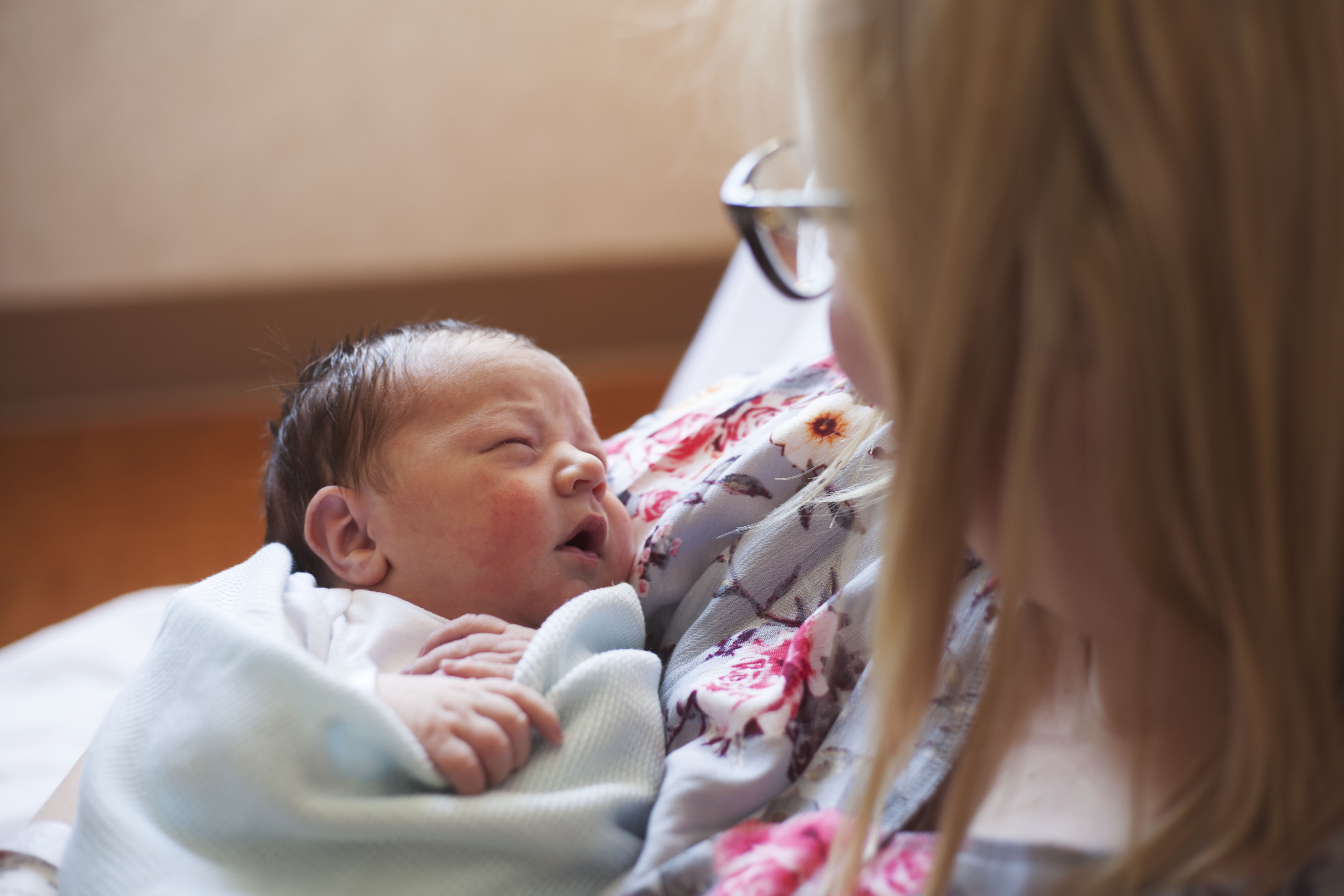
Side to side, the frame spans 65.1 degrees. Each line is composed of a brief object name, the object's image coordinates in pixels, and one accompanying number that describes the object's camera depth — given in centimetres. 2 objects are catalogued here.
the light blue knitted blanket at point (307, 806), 60
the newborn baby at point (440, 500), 78
